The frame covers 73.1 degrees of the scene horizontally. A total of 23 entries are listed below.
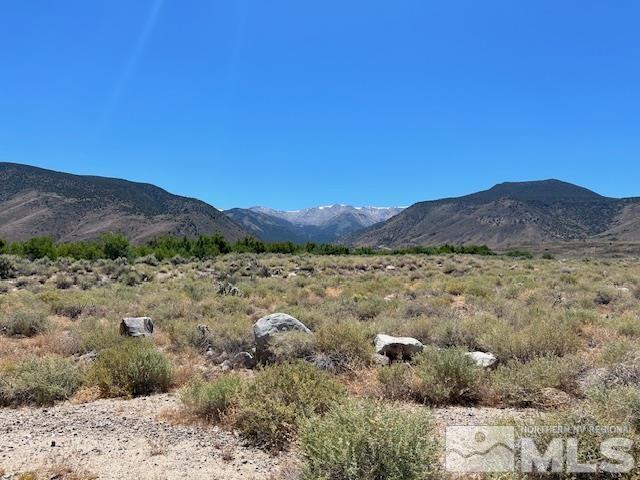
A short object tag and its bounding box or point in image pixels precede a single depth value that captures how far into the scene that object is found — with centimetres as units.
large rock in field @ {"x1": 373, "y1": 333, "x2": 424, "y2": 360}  869
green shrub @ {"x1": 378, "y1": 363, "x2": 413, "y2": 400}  681
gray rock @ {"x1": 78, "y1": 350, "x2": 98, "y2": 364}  899
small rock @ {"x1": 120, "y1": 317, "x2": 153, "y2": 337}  1039
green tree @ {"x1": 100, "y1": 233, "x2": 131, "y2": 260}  3678
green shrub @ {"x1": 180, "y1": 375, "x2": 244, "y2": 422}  617
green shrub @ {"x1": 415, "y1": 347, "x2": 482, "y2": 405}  665
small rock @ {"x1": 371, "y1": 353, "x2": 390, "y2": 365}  834
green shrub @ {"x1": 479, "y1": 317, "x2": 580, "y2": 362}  816
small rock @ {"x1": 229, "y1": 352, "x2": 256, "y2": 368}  908
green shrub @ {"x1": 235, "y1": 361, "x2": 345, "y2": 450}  539
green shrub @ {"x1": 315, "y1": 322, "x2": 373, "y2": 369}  829
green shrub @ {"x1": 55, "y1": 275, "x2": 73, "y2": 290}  2127
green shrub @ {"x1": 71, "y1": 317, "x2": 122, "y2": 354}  966
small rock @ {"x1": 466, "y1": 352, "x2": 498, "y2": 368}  749
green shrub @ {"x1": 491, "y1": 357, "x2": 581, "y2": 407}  642
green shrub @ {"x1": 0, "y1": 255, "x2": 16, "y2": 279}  2397
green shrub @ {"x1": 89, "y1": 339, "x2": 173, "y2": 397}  740
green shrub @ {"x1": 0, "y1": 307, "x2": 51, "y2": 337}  1156
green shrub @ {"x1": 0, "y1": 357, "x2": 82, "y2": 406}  705
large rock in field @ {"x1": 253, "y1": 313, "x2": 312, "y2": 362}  898
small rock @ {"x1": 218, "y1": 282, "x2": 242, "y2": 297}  1753
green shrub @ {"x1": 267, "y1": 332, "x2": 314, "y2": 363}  852
